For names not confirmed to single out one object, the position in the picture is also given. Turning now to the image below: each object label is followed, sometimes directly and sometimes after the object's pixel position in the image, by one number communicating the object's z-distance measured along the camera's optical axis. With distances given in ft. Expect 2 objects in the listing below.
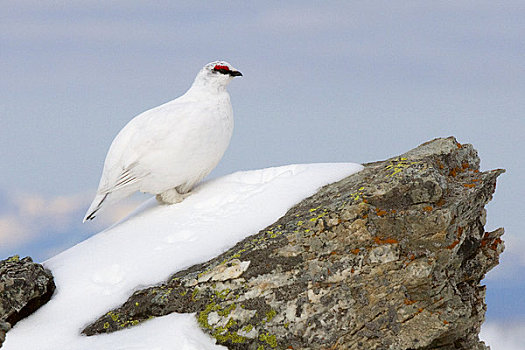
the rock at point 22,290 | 41.37
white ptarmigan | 48.11
